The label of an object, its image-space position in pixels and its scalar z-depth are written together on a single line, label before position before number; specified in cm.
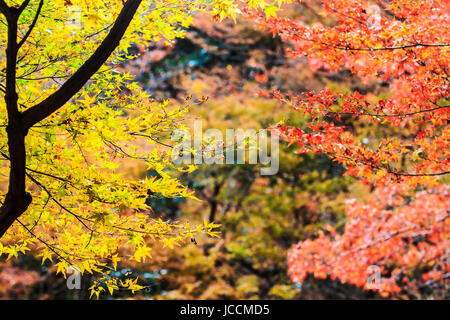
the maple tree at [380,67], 802
